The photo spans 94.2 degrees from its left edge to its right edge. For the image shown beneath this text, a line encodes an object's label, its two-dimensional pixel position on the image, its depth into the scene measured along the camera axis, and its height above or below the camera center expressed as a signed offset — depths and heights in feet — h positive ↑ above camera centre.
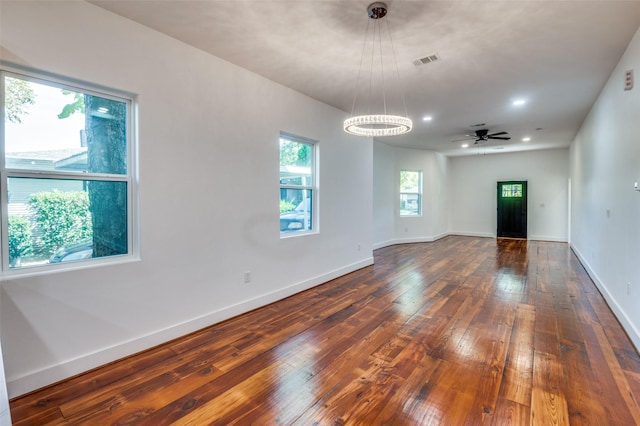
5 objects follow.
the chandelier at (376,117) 7.64 +2.85
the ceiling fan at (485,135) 21.01 +5.20
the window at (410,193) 29.08 +1.38
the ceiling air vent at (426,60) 10.19 +5.17
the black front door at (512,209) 30.71 -0.24
